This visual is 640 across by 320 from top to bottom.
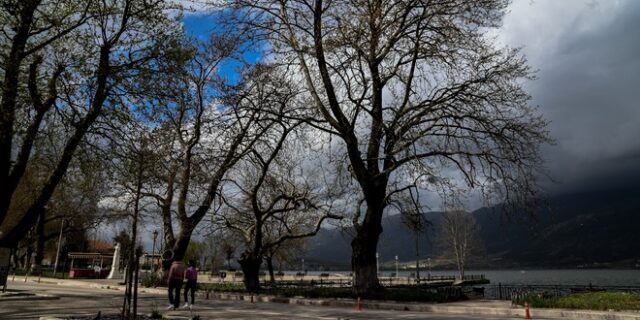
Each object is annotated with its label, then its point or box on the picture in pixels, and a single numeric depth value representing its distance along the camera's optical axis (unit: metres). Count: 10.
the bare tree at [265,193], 23.55
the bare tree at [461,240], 71.38
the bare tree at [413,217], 22.85
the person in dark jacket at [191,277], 17.75
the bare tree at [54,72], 13.89
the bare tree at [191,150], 17.30
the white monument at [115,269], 45.70
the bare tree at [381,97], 20.22
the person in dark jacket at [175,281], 16.77
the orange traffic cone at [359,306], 18.22
